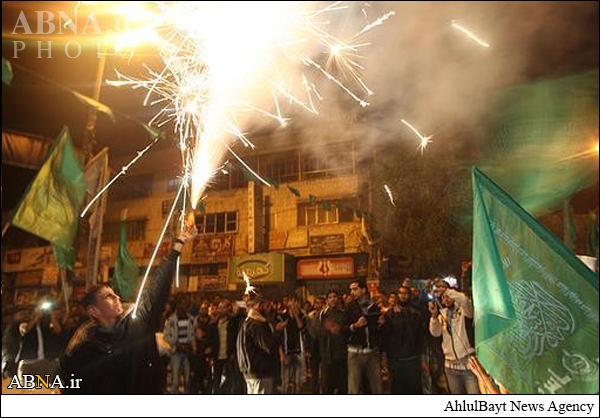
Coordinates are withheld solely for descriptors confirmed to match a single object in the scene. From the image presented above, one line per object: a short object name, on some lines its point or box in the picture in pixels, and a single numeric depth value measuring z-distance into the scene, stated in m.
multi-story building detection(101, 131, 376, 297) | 8.92
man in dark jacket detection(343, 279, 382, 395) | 4.76
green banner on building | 9.41
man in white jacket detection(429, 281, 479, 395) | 4.05
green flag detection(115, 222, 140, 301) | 5.96
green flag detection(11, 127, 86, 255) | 4.78
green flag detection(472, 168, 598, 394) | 2.21
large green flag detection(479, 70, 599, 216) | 3.81
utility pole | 6.10
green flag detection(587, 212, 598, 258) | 7.52
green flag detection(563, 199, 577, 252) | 6.45
